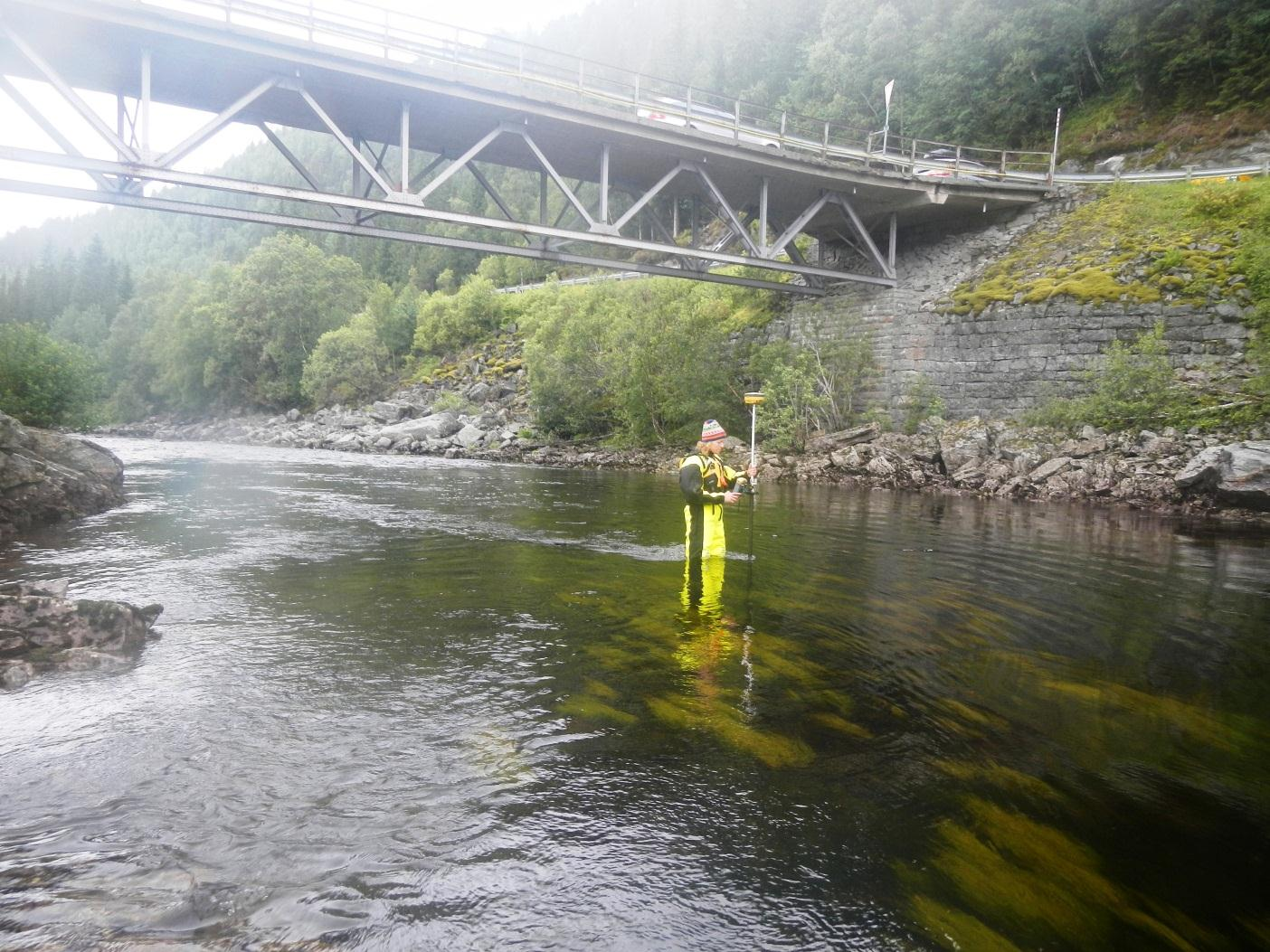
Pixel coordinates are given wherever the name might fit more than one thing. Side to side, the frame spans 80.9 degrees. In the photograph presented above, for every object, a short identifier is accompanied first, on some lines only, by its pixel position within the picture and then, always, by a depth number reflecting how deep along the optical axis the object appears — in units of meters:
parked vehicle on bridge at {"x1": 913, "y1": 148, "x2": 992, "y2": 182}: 31.20
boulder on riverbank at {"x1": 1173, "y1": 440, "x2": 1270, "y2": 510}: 20.27
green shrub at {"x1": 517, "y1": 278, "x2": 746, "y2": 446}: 38.78
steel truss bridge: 17.64
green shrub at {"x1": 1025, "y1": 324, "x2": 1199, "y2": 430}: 24.45
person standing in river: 10.67
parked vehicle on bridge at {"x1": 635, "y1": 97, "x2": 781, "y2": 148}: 24.86
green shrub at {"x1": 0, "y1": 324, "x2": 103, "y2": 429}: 28.11
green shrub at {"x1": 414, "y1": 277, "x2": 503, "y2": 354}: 75.25
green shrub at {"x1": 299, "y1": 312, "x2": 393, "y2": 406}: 67.81
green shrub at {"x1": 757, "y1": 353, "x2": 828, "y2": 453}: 33.84
